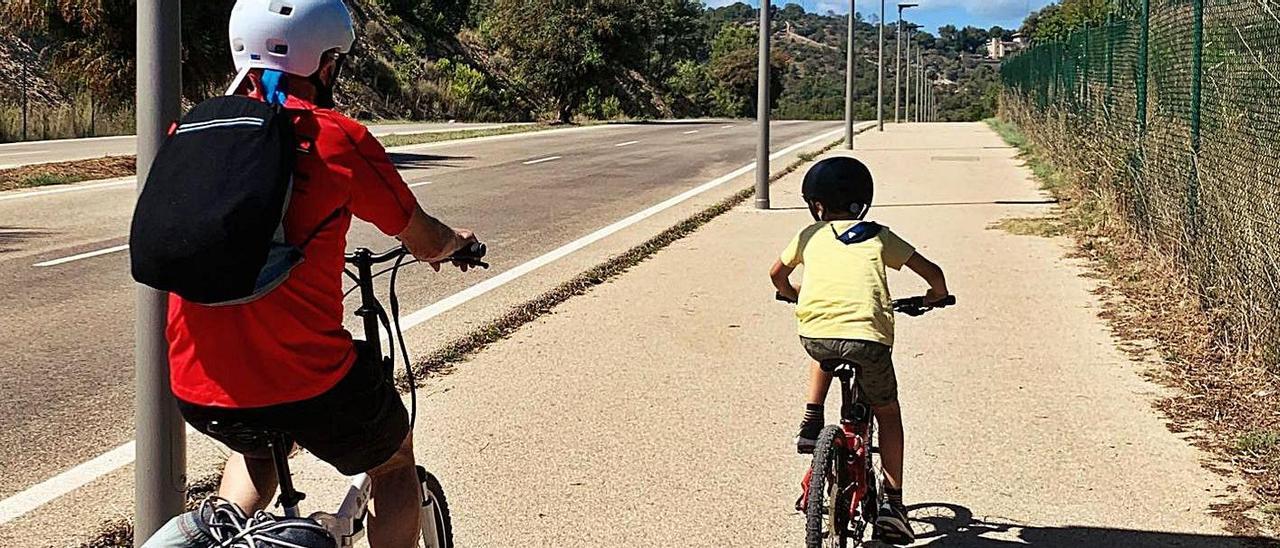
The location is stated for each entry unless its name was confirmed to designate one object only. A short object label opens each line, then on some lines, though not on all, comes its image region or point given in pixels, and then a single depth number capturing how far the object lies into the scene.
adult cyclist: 2.88
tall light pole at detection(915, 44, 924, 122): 71.98
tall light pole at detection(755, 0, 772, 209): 16.14
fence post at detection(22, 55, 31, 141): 33.04
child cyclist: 4.36
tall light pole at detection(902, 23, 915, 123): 61.75
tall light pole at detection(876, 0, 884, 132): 42.34
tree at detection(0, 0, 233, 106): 20.84
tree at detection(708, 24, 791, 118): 81.88
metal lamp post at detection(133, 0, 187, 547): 3.79
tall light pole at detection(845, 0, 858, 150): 31.25
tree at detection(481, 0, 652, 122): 54.03
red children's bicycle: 4.18
